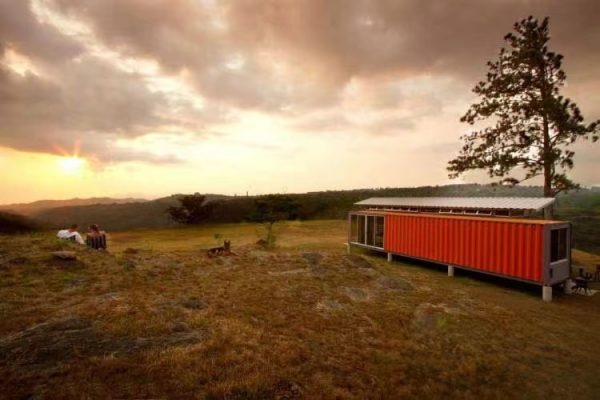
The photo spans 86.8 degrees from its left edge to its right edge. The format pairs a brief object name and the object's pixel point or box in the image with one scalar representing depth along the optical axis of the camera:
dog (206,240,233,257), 16.00
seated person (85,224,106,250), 14.69
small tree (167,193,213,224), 40.91
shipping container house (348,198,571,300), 12.04
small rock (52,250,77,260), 10.87
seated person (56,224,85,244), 13.96
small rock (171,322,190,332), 6.95
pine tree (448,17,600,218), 16.98
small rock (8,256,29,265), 10.20
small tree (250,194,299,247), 25.01
